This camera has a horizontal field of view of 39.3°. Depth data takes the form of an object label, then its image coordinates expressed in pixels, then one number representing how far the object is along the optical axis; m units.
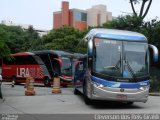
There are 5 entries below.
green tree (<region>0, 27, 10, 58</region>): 11.37
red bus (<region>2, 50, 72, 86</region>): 19.39
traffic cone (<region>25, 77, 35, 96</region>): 13.13
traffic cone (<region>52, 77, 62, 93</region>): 13.93
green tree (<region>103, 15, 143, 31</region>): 21.14
